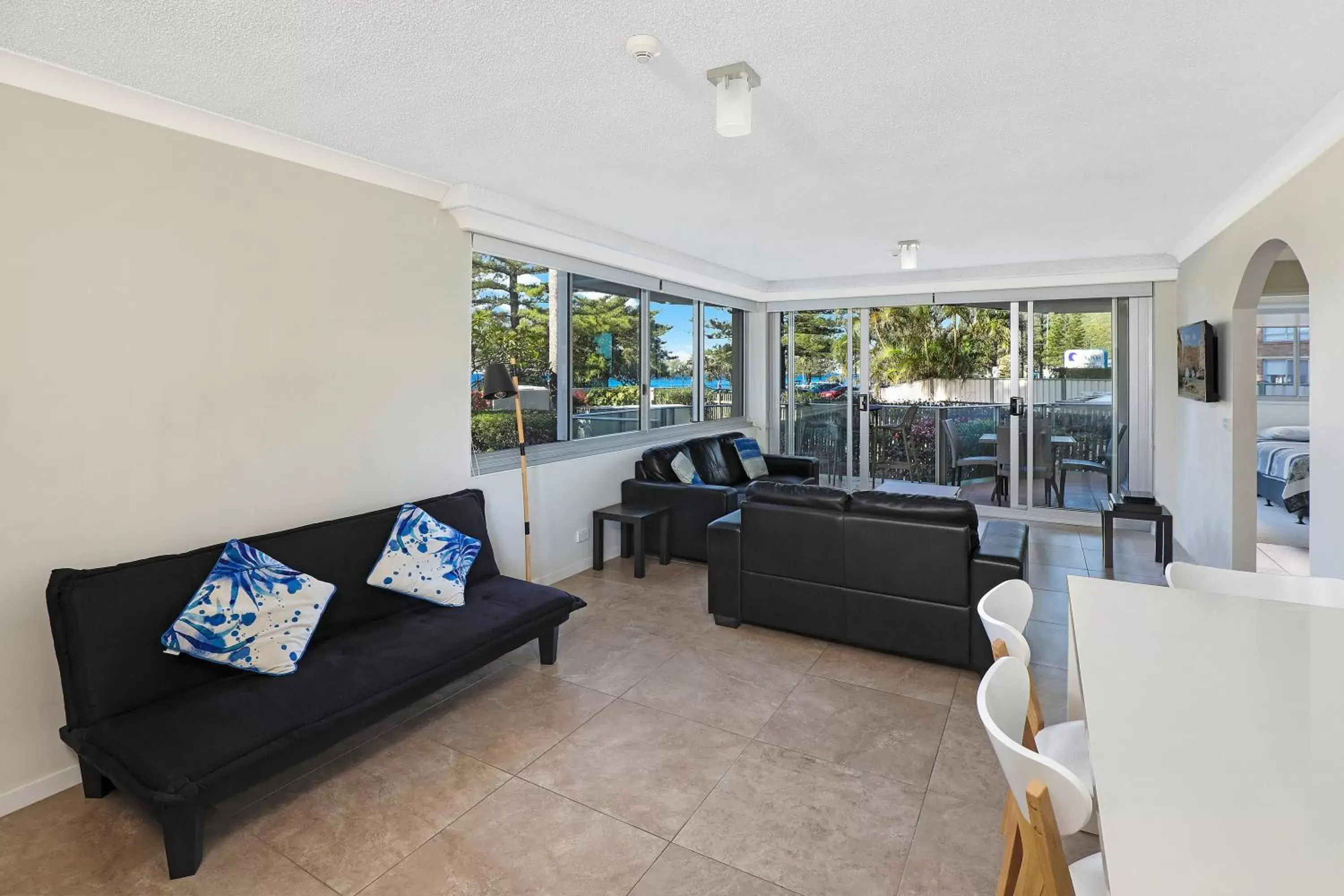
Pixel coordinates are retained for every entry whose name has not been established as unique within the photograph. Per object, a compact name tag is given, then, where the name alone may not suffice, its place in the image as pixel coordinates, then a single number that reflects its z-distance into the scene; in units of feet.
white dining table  2.88
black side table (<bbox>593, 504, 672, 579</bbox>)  16.15
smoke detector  7.02
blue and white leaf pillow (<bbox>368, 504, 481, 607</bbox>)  10.33
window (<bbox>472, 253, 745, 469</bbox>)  14.62
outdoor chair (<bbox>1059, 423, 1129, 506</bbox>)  21.88
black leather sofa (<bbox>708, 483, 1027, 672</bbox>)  10.94
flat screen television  15.07
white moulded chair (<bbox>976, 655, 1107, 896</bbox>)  3.68
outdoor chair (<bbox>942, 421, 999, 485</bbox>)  24.06
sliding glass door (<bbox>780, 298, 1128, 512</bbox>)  21.88
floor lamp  12.44
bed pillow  23.22
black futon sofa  6.67
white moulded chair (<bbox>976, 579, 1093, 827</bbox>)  5.54
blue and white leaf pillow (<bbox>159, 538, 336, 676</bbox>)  8.04
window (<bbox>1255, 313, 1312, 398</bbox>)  26.50
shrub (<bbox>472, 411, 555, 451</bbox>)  14.40
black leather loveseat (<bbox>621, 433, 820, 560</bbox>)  17.13
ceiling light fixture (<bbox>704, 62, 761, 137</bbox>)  7.56
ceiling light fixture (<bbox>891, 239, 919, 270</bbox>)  16.85
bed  20.06
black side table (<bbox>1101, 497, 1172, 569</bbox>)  15.57
